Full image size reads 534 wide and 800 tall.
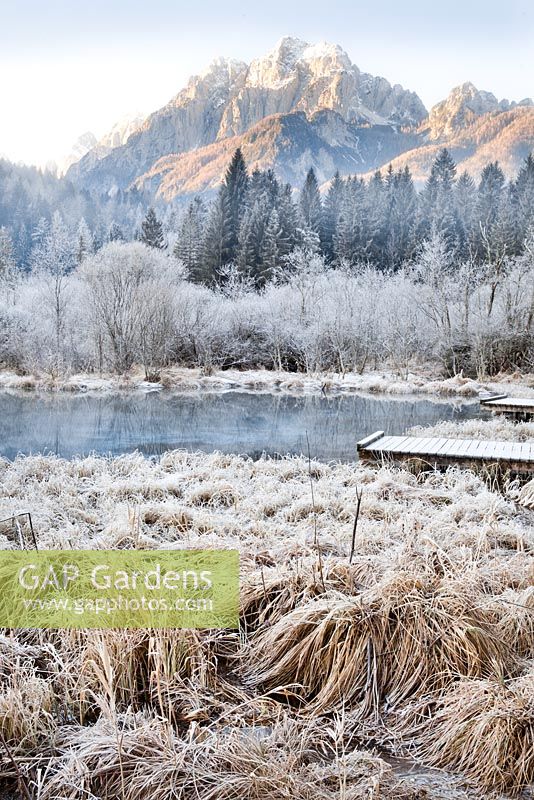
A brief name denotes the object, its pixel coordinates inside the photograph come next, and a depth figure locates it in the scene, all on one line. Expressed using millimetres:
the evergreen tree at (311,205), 41375
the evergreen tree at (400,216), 39312
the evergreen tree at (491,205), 33969
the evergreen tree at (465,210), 38284
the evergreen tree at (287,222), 36875
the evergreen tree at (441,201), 40438
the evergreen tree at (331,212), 41125
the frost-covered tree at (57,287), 21914
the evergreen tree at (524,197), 35719
